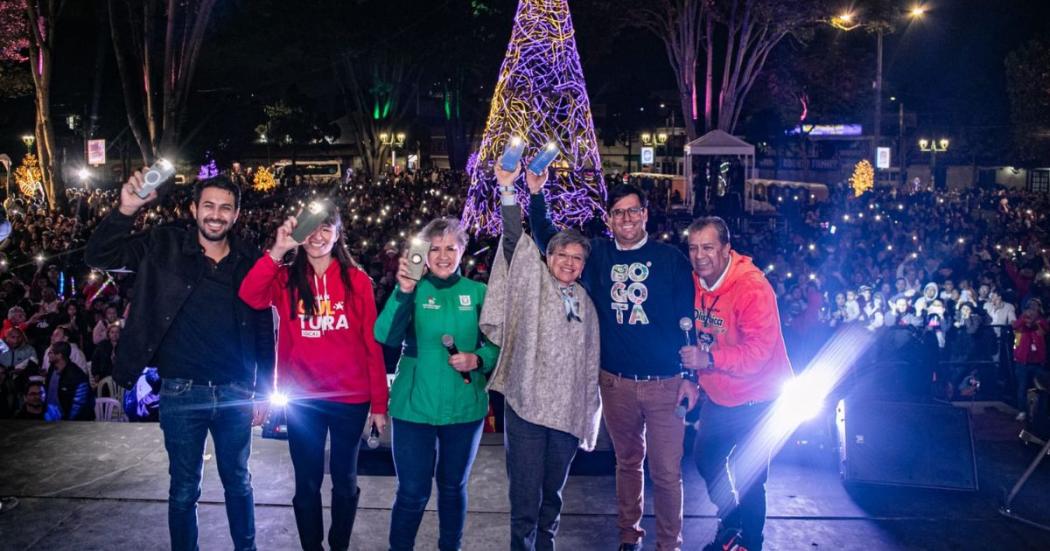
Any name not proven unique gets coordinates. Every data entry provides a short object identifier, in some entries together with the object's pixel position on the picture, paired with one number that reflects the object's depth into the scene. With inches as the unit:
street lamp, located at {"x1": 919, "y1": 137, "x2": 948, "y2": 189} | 2336.4
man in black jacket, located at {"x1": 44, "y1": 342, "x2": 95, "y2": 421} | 300.8
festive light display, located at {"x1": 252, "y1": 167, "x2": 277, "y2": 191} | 1419.8
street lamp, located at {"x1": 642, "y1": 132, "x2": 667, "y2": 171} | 2347.4
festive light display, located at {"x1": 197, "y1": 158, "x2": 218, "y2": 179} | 1759.4
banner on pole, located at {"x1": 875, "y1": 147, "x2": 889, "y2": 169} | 1526.8
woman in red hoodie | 154.1
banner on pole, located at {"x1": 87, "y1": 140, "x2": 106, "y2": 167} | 991.0
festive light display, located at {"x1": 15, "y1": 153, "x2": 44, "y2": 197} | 1390.3
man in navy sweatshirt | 160.2
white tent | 850.1
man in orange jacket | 161.0
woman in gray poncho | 149.9
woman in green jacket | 148.8
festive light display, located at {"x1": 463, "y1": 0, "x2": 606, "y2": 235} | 534.9
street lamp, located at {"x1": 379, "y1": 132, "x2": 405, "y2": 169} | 1409.9
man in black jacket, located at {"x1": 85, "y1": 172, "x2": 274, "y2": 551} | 146.9
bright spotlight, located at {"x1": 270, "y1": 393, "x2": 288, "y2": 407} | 155.3
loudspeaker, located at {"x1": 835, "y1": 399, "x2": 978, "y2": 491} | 210.4
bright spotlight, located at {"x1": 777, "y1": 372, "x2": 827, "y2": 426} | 222.7
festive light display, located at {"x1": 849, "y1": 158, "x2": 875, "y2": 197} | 1662.2
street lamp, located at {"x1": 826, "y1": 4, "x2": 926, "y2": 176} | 805.9
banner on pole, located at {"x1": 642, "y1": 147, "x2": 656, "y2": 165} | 1765.5
